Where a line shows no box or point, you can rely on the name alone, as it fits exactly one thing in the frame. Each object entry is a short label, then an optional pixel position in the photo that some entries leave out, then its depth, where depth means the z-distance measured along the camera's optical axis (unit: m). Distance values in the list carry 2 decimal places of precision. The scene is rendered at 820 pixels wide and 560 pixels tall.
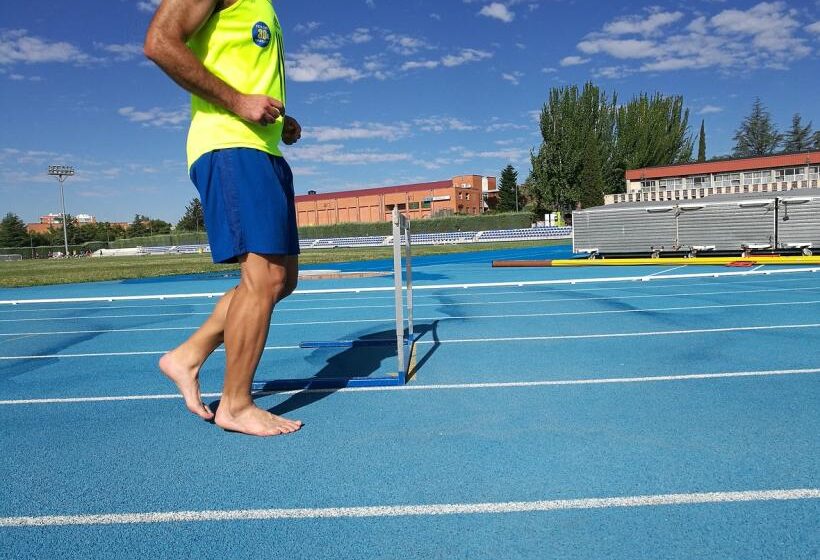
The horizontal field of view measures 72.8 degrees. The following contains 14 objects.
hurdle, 3.51
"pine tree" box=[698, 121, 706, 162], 76.69
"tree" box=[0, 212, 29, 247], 83.88
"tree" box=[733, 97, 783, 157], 84.31
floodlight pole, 64.31
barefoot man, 2.47
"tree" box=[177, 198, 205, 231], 115.43
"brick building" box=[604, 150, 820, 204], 40.88
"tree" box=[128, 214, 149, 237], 113.65
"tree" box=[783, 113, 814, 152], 83.00
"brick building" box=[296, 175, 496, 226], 92.88
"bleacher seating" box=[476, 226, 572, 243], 41.78
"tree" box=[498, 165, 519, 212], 88.81
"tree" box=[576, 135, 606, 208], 50.88
